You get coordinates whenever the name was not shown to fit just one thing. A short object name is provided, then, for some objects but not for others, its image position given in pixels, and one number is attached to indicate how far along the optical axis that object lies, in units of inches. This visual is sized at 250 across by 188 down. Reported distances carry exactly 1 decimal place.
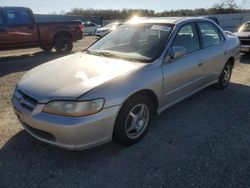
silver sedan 86.1
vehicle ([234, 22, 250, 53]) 300.7
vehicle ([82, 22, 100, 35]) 772.7
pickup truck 304.5
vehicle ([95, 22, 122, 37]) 555.9
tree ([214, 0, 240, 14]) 1224.8
